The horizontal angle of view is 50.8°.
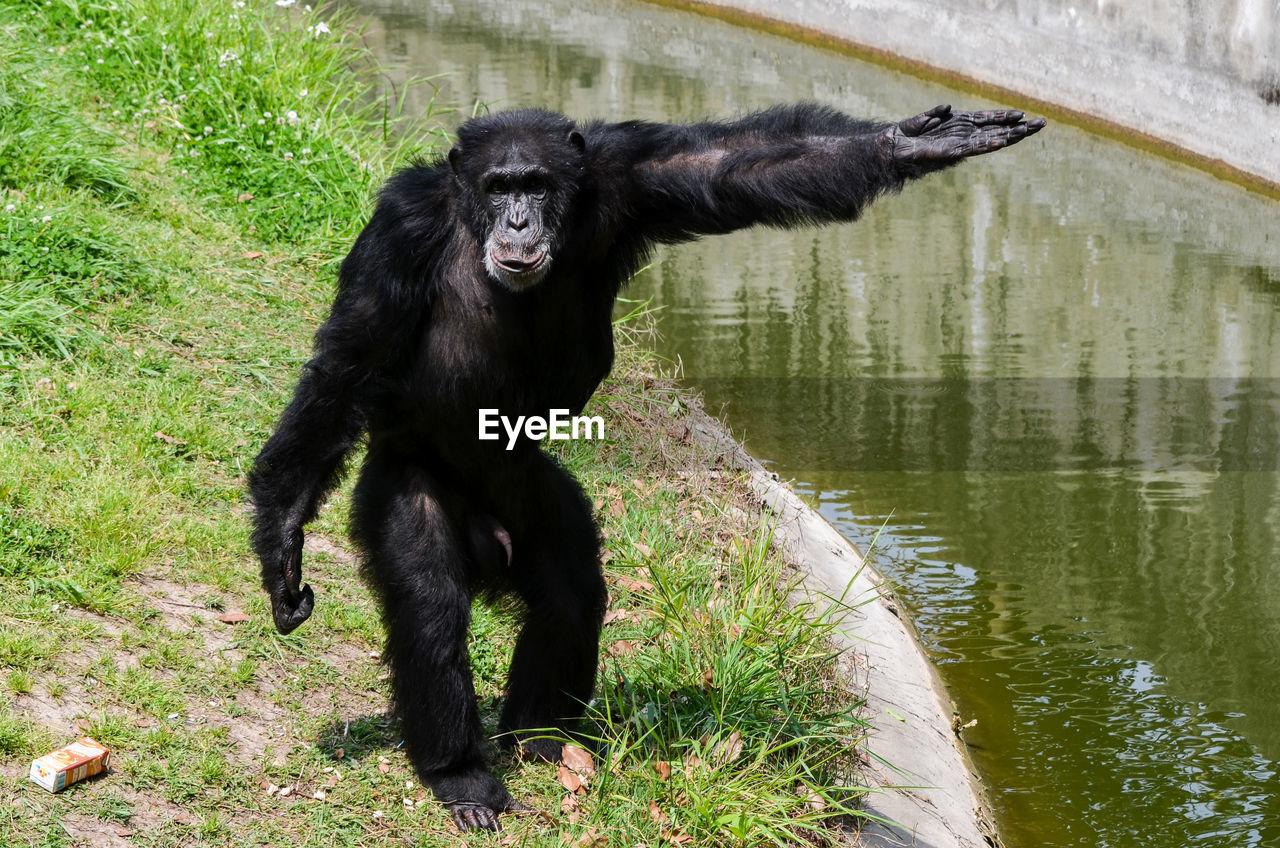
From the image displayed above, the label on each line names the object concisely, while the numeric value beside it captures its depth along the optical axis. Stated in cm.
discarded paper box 444
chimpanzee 464
